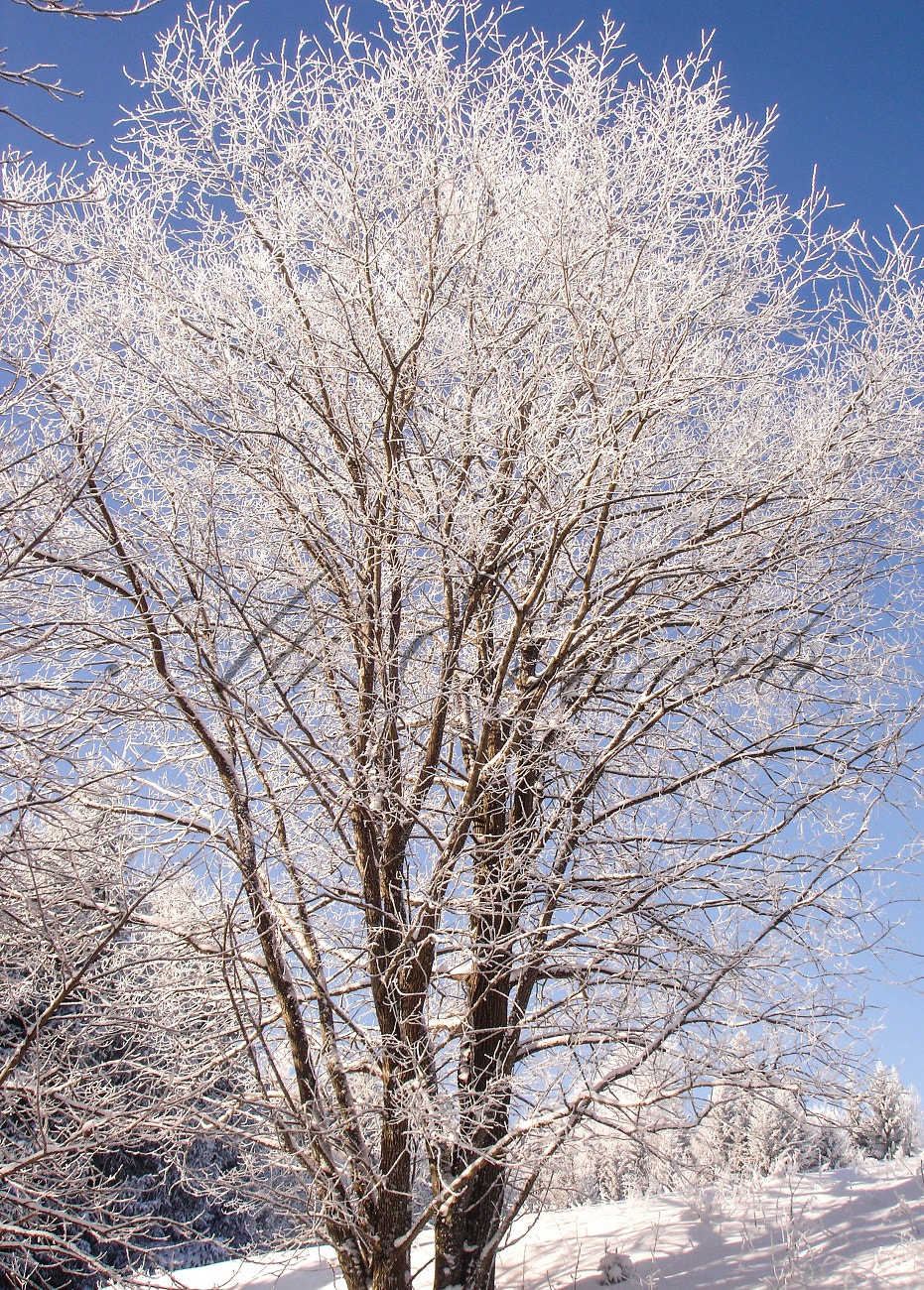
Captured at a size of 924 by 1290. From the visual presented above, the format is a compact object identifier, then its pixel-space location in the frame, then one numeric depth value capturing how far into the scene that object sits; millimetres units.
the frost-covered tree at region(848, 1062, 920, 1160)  24828
